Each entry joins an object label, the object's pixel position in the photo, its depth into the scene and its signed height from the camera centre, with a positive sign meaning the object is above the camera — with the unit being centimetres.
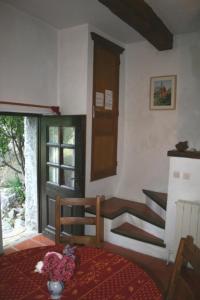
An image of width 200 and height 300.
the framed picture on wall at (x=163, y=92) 364 +58
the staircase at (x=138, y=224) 310 -125
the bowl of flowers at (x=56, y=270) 113 -63
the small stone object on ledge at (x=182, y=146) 273 -16
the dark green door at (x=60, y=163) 314 -43
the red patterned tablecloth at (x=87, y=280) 129 -83
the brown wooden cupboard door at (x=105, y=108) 350 +33
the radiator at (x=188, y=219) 262 -93
